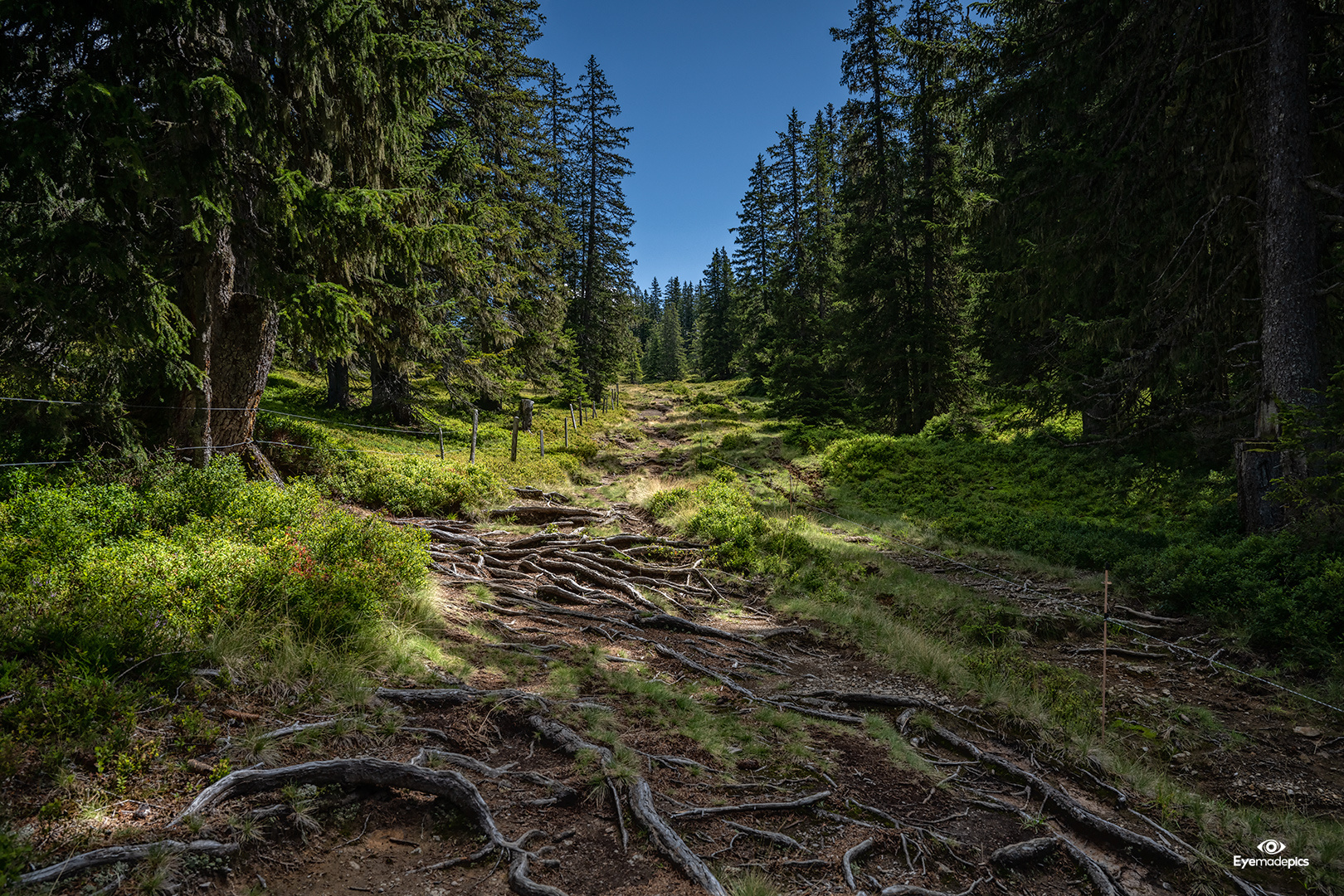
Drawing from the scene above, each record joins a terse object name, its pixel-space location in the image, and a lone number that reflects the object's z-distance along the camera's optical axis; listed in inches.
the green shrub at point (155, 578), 126.3
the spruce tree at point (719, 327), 2308.1
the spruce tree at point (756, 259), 1768.0
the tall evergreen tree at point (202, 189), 237.1
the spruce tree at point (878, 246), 874.8
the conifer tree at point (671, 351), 3058.6
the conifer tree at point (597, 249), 1262.3
